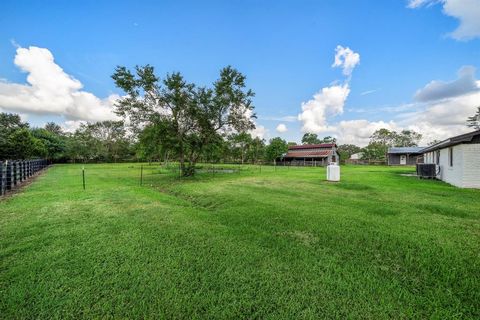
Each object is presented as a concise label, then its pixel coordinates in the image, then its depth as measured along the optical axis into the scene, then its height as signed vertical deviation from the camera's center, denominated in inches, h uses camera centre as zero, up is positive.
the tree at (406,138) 2501.2 +262.6
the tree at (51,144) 1710.1 +156.8
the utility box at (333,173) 522.3 -30.8
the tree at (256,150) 1992.9 +103.8
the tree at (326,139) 3090.3 +317.8
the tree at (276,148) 1720.0 +105.2
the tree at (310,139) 3109.5 +325.4
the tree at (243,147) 1975.4 +132.8
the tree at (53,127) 2867.1 +485.9
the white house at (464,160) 431.8 -0.6
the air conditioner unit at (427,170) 599.3 -29.3
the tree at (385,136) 2456.9 +279.1
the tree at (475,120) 1551.8 +291.8
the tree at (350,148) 3093.0 +185.1
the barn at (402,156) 1558.4 +31.1
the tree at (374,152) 1932.8 +75.5
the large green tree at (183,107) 575.2 +156.5
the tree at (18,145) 1168.2 +97.5
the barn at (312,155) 1660.1 +48.9
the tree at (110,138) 2190.0 +254.5
